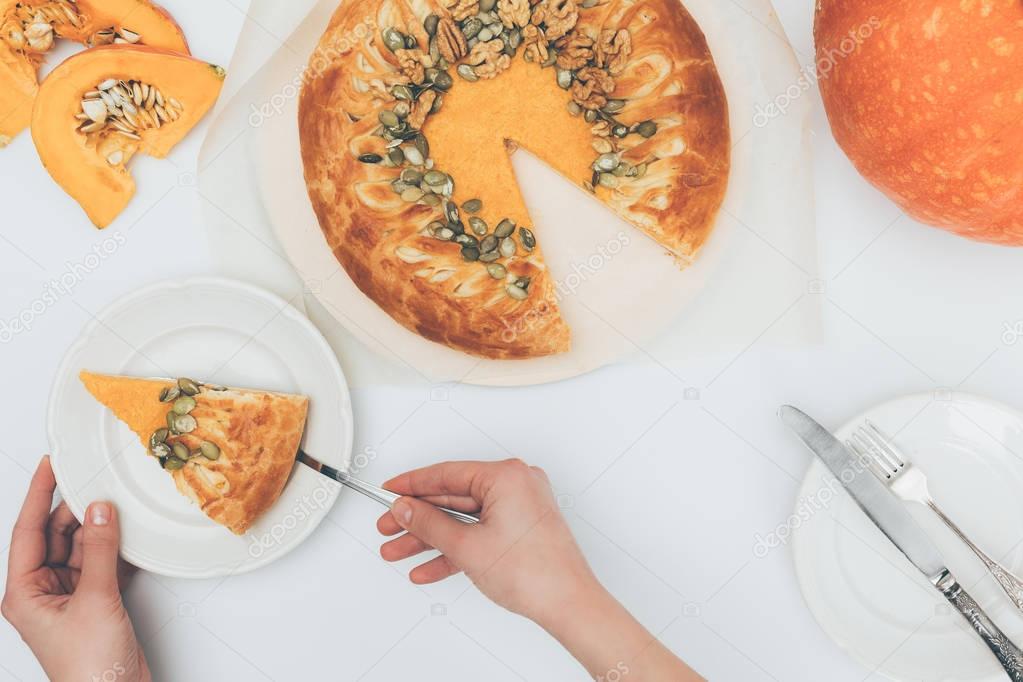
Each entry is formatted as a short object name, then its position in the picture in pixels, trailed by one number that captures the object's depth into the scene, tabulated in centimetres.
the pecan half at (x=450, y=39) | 126
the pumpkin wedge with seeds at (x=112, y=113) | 133
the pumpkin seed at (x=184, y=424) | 131
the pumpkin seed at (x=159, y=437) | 131
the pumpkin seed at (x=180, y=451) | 131
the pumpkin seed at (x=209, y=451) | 132
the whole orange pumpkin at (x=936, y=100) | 104
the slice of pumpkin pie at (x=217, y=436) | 132
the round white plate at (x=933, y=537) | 133
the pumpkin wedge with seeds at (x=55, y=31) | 136
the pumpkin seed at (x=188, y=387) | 133
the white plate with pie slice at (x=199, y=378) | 136
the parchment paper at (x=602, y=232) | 137
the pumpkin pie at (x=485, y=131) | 127
